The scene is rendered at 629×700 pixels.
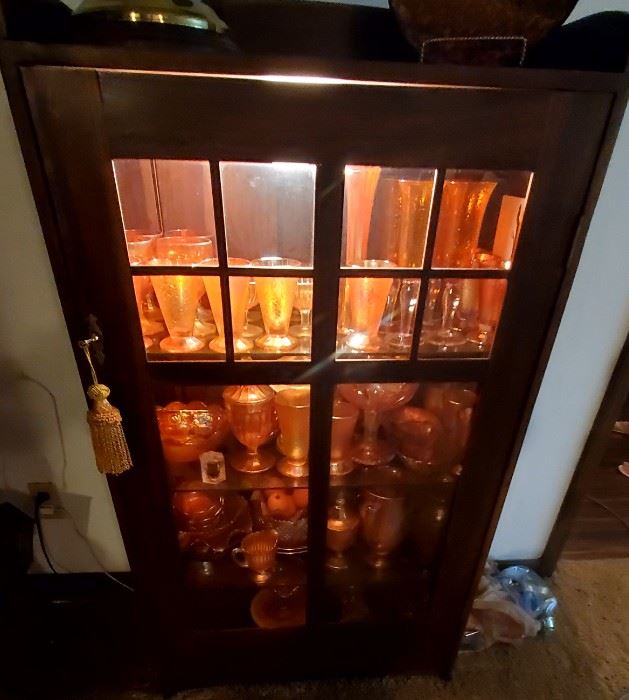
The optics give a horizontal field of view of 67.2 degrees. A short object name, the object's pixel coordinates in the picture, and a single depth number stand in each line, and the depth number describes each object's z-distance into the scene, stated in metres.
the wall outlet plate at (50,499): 1.23
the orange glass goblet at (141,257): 0.69
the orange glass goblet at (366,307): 0.76
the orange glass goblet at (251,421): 0.91
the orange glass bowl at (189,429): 0.89
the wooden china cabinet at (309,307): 0.58
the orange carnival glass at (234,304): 0.72
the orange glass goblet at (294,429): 0.89
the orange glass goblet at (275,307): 0.76
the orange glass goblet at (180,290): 0.71
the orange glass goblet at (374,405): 0.90
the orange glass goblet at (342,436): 0.92
